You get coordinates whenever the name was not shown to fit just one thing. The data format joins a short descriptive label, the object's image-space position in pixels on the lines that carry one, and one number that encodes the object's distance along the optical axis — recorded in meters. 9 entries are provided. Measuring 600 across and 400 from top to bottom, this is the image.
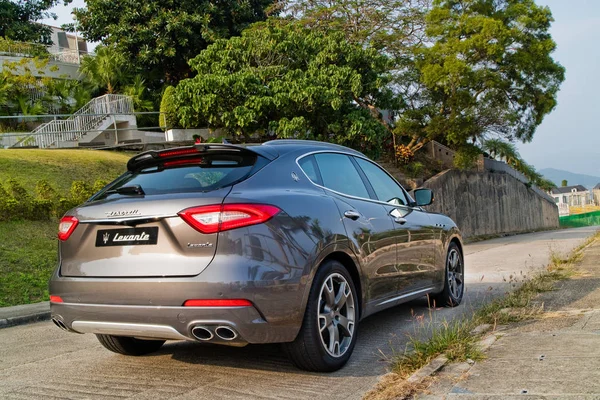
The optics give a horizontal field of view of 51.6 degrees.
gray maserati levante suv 3.94
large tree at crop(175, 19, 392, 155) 19.66
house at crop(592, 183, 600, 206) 125.87
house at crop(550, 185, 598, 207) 136.36
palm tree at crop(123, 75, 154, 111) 28.64
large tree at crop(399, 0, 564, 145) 24.59
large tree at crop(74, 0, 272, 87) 28.81
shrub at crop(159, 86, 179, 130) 24.13
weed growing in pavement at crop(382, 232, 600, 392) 4.30
